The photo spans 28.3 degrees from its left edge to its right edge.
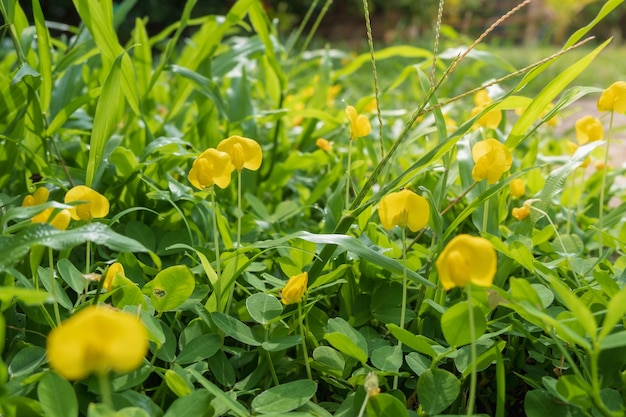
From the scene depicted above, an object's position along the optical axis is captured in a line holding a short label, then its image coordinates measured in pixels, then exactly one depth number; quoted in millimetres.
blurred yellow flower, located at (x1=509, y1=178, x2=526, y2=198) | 562
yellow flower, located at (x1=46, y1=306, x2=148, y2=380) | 319
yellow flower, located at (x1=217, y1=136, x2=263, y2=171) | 446
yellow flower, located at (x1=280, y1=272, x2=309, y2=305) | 418
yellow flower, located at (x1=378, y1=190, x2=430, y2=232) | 425
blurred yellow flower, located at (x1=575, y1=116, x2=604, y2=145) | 527
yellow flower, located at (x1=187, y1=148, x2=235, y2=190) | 436
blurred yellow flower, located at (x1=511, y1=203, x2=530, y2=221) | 509
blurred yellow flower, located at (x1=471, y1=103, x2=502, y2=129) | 536
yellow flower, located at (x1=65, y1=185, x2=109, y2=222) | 423
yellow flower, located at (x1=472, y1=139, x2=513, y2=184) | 449
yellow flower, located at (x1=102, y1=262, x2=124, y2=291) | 436
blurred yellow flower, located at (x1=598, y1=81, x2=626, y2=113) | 484
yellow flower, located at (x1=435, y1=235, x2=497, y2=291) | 362
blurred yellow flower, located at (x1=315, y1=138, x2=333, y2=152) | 610
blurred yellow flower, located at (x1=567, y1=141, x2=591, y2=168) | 545
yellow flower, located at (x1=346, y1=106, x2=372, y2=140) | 509
